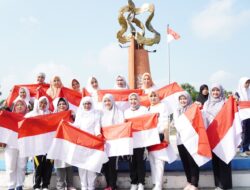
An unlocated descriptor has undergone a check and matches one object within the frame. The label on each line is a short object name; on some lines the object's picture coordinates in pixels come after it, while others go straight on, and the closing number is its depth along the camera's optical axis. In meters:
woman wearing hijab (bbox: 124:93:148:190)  5.93
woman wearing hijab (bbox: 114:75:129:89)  8.60
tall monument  14.62
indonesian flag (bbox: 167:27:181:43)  18.28
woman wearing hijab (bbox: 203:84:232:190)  6.02
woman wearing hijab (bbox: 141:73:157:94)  8.23
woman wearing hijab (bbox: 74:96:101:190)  6.17
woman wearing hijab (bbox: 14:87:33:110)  7.95
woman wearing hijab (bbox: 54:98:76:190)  6.14
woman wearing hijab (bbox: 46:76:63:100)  8.53
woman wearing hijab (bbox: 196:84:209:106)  7.76
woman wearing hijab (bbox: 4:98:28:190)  6.11
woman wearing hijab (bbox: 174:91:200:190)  5.98
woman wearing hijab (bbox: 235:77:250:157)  7.62
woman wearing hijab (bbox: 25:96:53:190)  6.05
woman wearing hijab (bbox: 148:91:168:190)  5.96
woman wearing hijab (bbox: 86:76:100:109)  8.52
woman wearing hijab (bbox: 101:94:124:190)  6.06
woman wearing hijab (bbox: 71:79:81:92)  9.21
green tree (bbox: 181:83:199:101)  69.04
